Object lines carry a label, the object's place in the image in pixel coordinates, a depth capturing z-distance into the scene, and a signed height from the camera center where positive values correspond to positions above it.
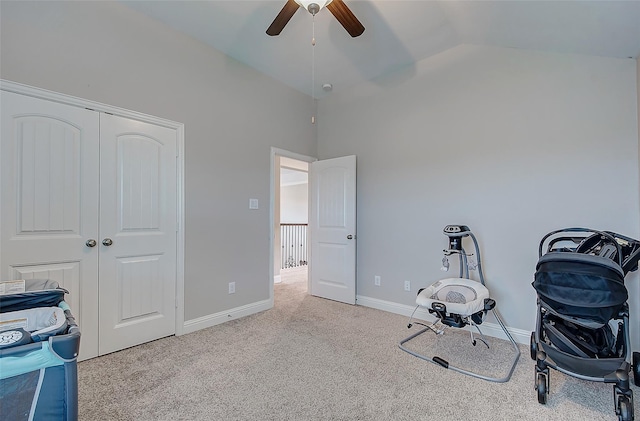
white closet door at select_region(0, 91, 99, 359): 2.03 +0.09
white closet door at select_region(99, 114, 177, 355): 2.45 -0.19
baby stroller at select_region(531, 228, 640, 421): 1.68 -0.64
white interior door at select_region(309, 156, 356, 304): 3.86 -0.23
